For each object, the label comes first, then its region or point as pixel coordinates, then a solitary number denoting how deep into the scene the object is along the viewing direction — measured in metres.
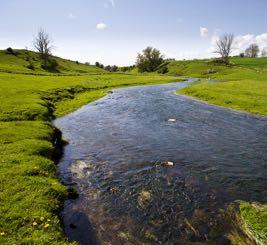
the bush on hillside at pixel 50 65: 129.88
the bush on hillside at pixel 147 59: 193.75
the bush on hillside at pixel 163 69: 182.99
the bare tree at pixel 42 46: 148.62
